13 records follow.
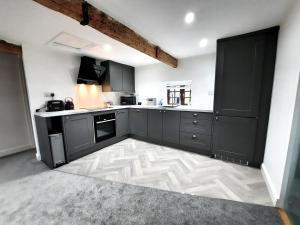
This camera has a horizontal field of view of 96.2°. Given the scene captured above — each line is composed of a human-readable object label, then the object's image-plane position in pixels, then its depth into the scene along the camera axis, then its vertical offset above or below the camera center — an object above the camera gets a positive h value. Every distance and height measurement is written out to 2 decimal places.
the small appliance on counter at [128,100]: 4.23 -0.11
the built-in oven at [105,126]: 3.05 -0.70
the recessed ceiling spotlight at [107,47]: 2.53 +0.96
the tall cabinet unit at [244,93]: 2.07 +0.03
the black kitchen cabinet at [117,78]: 3.61 +0.54
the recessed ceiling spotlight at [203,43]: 2.42 +0.99
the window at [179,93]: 3.60 +0.08
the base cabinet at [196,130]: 2.70 -0.73
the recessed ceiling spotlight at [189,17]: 1.63 +0.98
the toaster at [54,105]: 2.71 -0.17
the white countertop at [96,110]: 2.33 -0.29
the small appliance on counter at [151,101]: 3.97 -0.14
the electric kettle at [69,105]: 3.01 -0.18
